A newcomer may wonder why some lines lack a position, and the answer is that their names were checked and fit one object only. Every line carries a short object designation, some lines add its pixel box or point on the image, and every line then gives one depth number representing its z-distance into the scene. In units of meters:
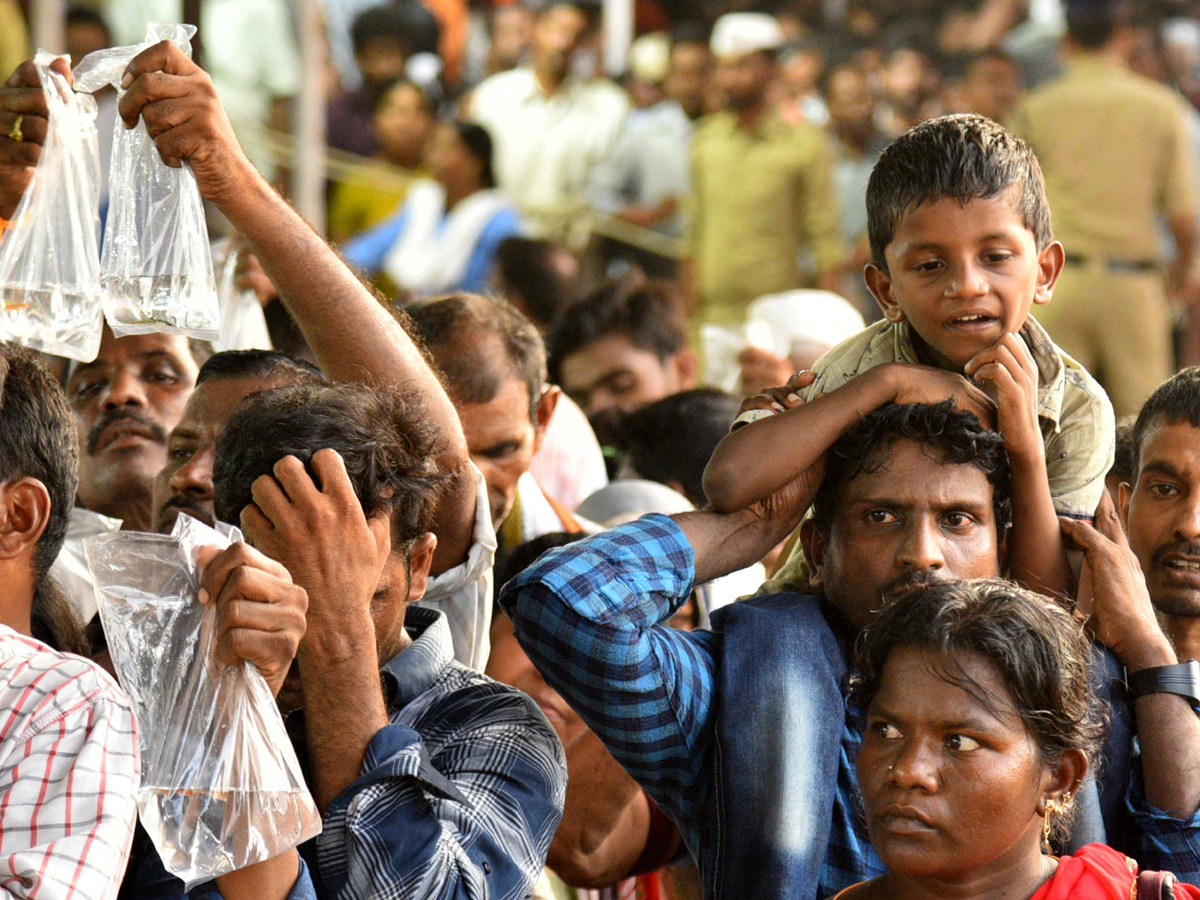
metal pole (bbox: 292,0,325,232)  13.51
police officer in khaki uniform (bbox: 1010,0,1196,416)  15.55
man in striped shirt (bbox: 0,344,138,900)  3.41
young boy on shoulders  4.98
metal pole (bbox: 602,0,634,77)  20.58
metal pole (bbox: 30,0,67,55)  13.30
